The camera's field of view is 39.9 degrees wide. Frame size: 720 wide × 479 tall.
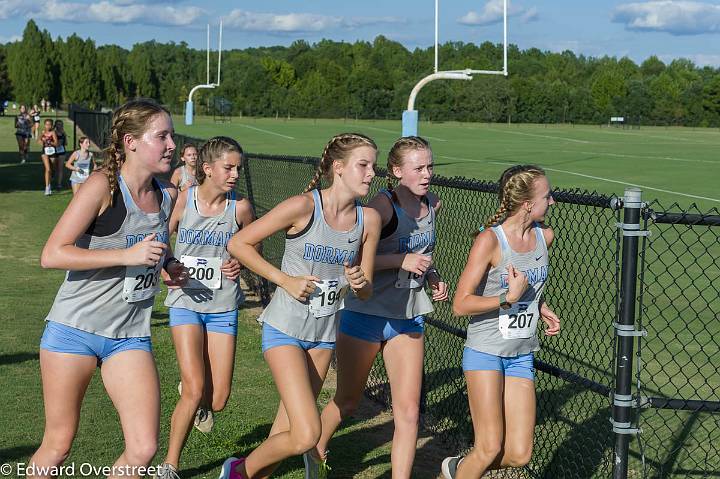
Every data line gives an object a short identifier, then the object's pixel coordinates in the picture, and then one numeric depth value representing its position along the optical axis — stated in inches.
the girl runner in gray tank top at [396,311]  219.8
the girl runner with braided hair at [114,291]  171.2
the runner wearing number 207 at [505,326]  198.2
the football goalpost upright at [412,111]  1470.0
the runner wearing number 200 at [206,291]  231.0
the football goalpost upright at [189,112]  3072.3
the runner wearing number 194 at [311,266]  198.7
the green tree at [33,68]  4495.6
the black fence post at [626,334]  184.7
